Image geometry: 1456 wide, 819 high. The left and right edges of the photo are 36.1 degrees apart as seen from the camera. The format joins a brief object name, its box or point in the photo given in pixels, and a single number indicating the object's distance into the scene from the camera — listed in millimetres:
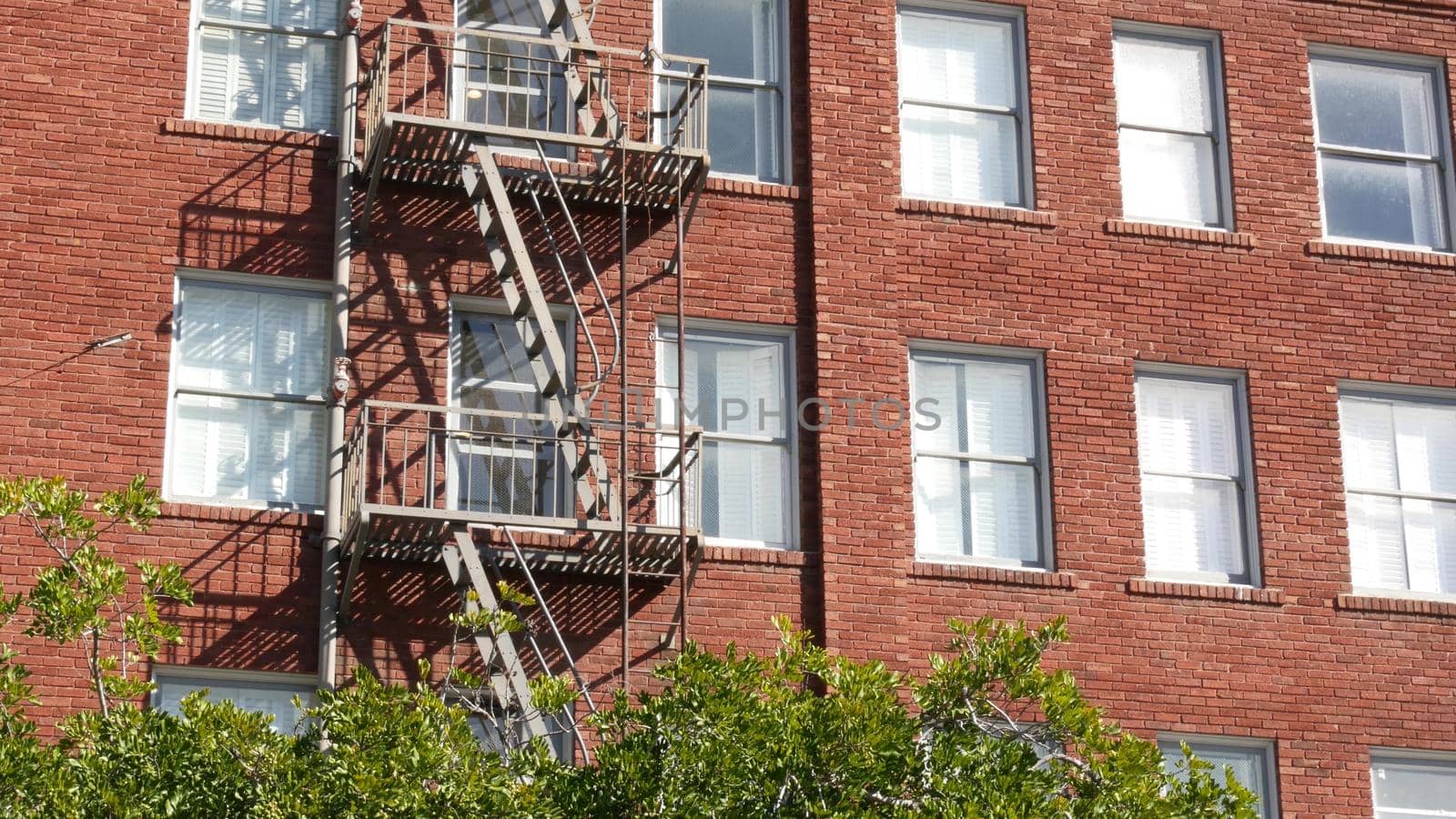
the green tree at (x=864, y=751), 12539
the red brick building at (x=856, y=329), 16953
